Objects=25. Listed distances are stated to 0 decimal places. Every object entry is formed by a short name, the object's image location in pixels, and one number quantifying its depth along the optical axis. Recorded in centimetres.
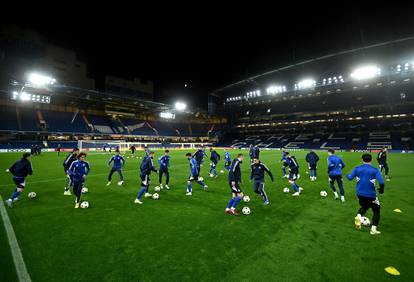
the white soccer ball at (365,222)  640
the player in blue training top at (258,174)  853
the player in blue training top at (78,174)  825
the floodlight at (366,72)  5112
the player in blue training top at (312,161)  1396
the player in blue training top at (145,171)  911
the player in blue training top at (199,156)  1450
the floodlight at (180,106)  6684
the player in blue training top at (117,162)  1245
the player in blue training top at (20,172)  841
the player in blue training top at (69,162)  1067
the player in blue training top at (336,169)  912
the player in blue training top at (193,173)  1063
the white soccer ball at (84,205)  834
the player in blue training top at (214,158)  1550
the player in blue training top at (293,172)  1045
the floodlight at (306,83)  6034
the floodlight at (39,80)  3969
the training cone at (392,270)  412
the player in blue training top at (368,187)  573
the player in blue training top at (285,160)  1140
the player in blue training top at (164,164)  1150
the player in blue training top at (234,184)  772
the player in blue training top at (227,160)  1681
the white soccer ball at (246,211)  770
